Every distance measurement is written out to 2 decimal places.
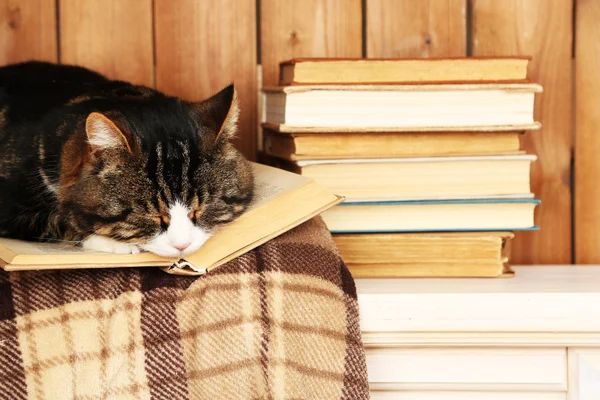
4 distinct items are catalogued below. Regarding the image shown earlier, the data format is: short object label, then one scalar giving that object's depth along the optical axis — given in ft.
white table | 3.61
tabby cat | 3.53
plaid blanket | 3.37
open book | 3.38
